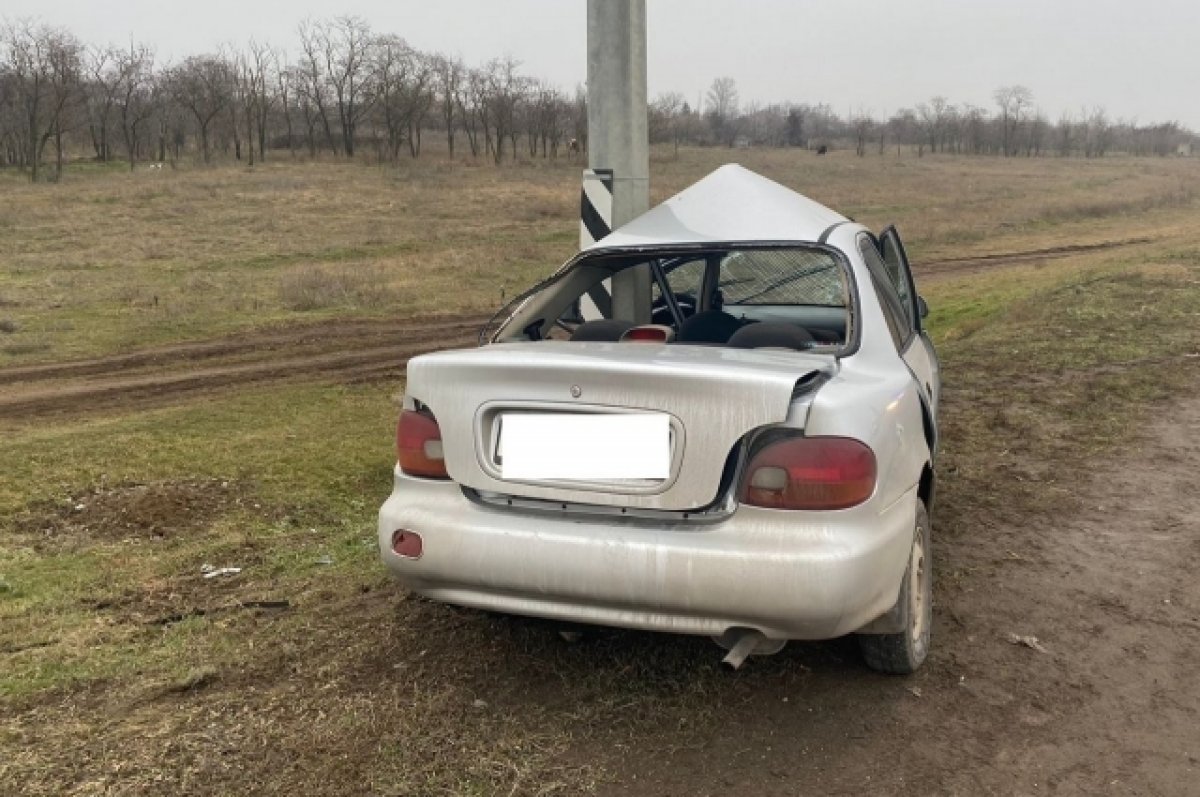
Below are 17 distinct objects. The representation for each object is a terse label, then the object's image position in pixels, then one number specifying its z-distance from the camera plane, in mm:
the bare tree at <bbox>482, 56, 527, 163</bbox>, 66188
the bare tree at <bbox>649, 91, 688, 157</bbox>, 81500
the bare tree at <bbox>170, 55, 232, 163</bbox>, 59500
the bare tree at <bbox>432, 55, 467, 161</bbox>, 70881
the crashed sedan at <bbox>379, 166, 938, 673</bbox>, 2611
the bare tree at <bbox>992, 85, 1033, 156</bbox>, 102312
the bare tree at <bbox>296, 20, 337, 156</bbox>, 67938
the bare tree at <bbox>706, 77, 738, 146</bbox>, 104925
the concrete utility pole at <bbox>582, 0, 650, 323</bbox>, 5555
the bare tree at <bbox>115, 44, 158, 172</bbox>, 56156
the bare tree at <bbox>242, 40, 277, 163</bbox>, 61578
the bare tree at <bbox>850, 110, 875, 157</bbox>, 85738
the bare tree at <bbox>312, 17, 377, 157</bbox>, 66500
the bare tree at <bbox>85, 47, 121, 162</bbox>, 56406
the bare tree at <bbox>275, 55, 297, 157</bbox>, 68312
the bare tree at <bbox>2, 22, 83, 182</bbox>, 46312
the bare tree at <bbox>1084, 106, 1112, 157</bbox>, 108550
